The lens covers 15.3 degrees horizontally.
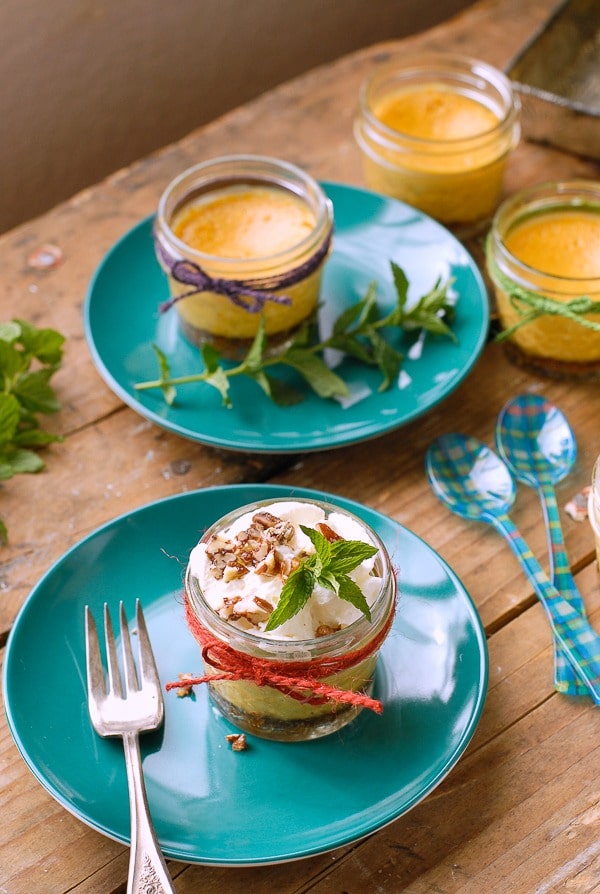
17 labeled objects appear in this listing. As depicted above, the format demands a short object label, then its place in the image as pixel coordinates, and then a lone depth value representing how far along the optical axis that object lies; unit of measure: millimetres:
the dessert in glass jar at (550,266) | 862
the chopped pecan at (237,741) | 751
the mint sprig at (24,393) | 834
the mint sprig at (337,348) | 847
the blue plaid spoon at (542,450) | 815
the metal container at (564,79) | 941
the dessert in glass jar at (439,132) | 921
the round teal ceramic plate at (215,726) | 732
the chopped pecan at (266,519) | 747
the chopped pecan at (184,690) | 763
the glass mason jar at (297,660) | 725
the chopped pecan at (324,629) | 729
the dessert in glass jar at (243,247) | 852
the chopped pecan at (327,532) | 745
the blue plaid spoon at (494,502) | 783
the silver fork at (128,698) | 732
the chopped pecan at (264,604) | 729
